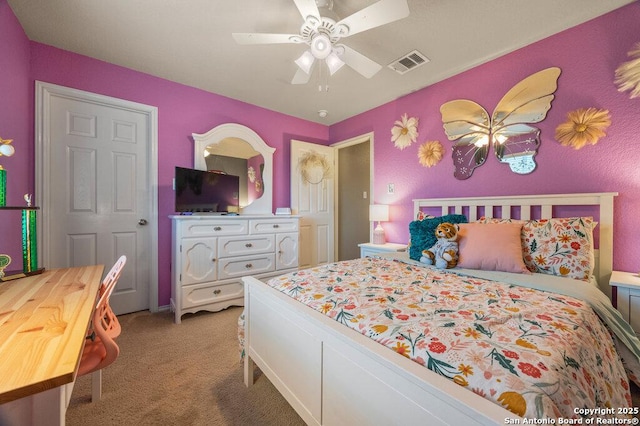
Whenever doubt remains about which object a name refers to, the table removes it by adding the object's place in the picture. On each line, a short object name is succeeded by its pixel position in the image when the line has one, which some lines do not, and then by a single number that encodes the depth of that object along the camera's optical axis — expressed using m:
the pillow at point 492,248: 1.68
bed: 0.67
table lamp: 3.19
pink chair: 1.12
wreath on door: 3.78
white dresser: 2.49
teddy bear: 1.83
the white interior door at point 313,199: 3.74
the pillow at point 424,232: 2.07
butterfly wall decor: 2.14
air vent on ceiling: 2.32
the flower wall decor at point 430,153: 2.81
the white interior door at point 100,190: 2.27
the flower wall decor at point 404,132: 3.03
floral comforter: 0.67
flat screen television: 2.63
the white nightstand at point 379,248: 2.88
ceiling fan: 1.44
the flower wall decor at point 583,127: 1.89
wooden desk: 0.54
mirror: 2.97
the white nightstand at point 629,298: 1.53
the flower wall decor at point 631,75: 1.74
